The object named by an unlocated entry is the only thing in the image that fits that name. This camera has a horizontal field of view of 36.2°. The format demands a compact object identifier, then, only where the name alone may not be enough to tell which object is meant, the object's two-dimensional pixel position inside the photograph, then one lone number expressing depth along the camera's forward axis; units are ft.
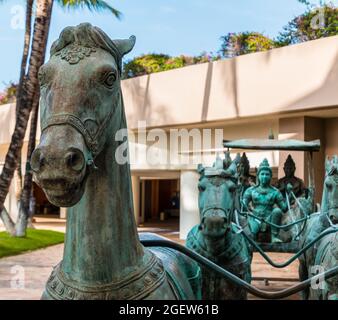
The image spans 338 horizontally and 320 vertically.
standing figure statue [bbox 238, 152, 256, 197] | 29.99
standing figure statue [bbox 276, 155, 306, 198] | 30.63
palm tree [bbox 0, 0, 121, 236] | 40.06
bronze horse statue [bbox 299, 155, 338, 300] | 14.29
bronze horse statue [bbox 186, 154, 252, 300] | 13.29
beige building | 50.03
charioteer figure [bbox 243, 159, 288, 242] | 27.17
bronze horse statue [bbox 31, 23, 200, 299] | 6.26
